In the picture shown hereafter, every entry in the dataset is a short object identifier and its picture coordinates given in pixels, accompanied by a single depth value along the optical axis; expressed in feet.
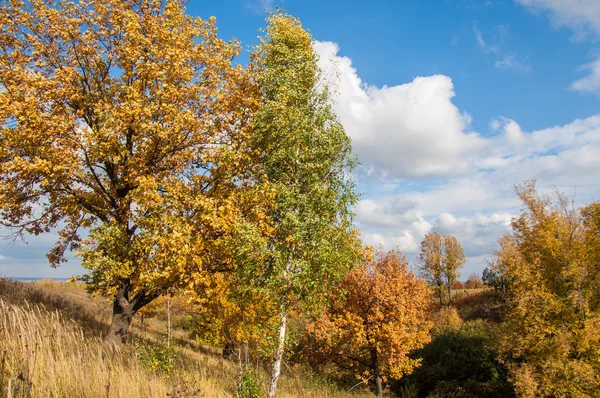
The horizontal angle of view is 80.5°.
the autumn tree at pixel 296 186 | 39.09
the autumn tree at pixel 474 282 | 290.40
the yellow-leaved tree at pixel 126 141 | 34.76
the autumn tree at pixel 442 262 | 208.44
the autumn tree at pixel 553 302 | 61.77
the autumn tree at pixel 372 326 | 74.43
